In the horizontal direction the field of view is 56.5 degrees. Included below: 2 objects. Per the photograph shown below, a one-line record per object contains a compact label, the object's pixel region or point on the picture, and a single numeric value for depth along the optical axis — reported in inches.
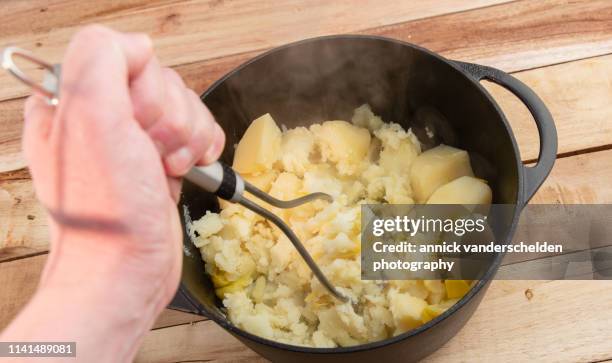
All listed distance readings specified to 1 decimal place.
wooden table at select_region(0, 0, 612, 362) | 38.2
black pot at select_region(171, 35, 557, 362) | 30.2
